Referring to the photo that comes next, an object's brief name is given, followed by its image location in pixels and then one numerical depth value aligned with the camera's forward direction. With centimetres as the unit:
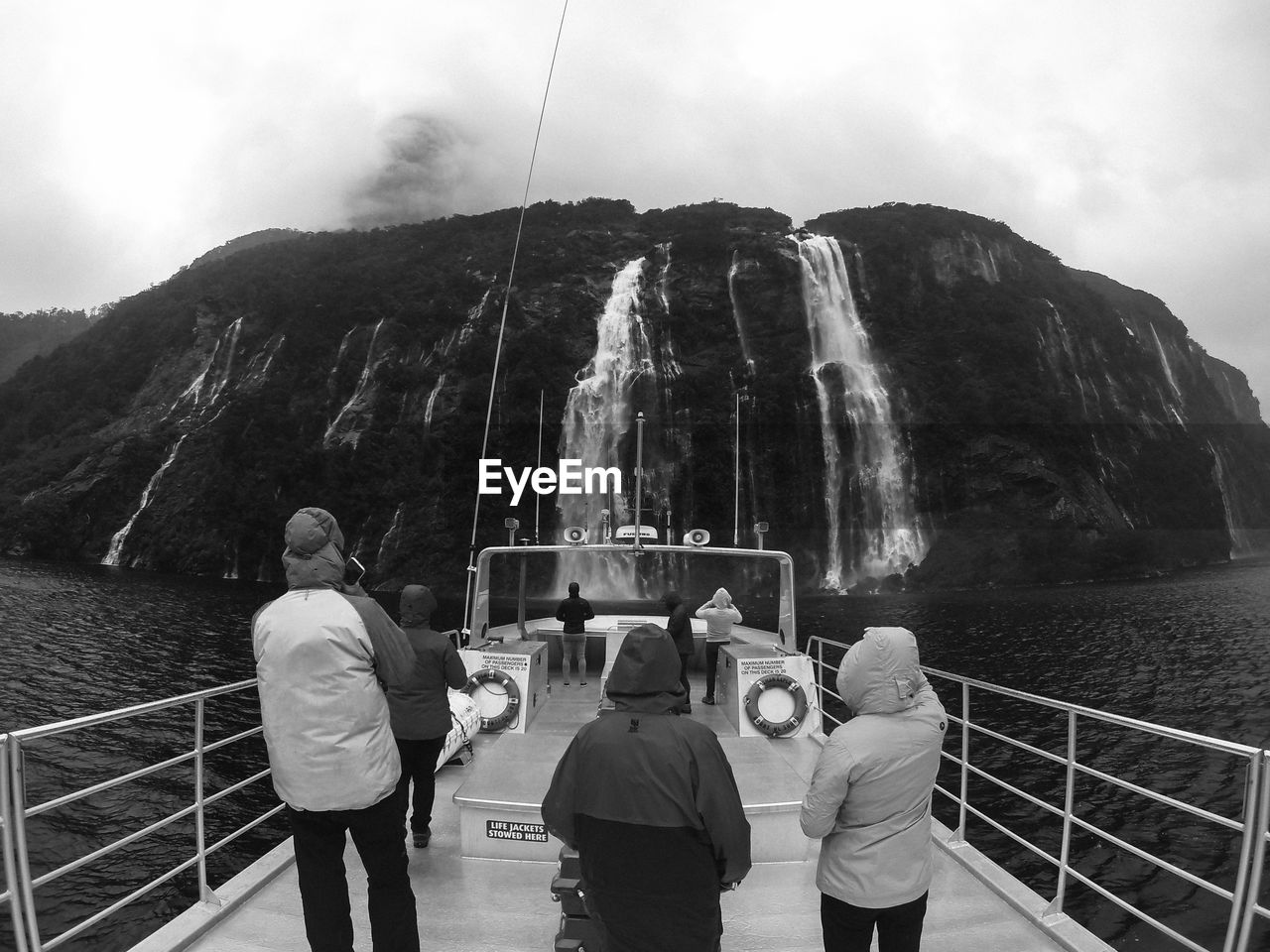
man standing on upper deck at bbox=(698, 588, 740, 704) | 923
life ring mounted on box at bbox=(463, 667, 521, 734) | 772
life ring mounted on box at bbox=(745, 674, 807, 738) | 766
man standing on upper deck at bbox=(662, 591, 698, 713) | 811
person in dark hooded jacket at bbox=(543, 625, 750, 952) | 234
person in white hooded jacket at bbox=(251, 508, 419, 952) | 296
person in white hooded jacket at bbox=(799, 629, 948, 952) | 275
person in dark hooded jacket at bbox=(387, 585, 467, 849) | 465
